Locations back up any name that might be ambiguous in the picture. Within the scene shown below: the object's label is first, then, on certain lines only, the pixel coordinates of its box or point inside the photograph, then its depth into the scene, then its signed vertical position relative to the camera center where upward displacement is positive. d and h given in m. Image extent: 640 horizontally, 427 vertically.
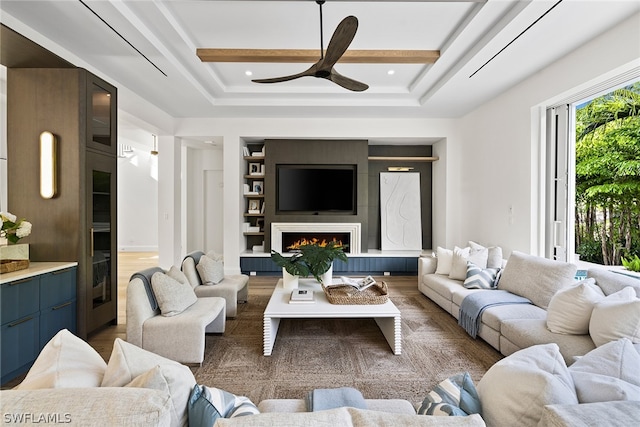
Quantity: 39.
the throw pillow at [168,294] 2.53 -0.69
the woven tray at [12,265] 2.34 -0.42
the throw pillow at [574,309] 2.16 -0.69
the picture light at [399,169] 6.15 +0.87
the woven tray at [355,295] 2.80 -0.78
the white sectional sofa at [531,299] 2.20 -0.87
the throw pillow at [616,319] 1.82 -0.66
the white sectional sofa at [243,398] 0.77 -0.52
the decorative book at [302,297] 2.89 -0.81
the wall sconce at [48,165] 2.78 +0.42
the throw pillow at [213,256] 3.84 -0.56
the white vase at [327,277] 3.49 -0.75
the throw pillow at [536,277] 2.76 -0.62
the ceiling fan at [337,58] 2.11 +1.24
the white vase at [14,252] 2.43 -0.32
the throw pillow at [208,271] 3.48 -0.67
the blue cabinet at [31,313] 2.18 -0.80
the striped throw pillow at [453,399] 1.02 -0.65
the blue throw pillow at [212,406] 0.94 -0.64
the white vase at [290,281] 3.43 -0.77
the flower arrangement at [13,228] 2.46 -0.14
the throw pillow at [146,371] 0.95 -0.53
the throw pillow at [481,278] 3.48 -0.75
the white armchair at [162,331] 2.41 -0.94
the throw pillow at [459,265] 3.87 -0.67
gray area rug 2.19 -1.24
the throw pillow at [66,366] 0.94 -0.50
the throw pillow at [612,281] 2.29 -0.53
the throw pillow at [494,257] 3.79 -0.57
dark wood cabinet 2.79 +0.47
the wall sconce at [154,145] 7.22 +1.69
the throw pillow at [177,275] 2.83 -0.59
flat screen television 5.84 +0.44
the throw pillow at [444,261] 4.16 -0.67
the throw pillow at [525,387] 0.92 -0.55
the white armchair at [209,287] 3.34 -0.84
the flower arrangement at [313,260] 3.21 -0.51
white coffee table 2.62 -0.87
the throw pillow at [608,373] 0.93 -0.54
